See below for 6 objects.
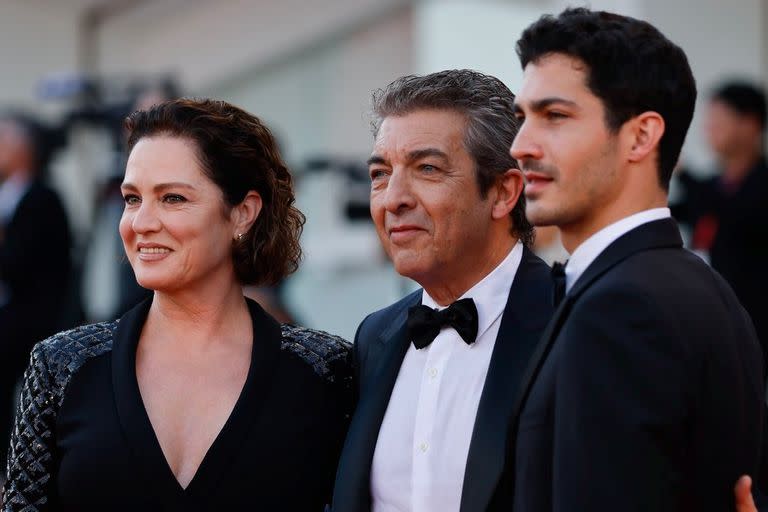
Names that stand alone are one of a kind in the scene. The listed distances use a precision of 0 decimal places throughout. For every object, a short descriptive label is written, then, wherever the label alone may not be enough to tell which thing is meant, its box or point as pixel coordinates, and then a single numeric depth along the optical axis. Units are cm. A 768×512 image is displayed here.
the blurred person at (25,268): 1297
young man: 413
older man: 553
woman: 572
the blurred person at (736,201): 1080
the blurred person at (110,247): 1165
